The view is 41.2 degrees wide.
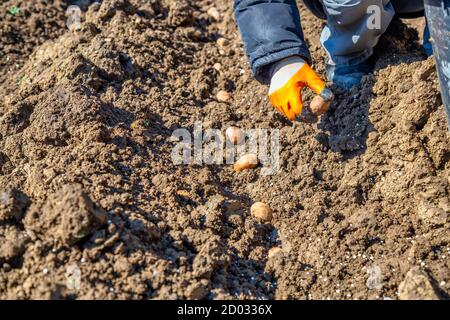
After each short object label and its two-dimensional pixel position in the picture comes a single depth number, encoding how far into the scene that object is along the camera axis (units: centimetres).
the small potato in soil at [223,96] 228
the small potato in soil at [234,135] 209
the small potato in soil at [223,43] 254
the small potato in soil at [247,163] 201
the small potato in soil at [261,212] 184
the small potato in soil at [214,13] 269
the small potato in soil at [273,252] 171
